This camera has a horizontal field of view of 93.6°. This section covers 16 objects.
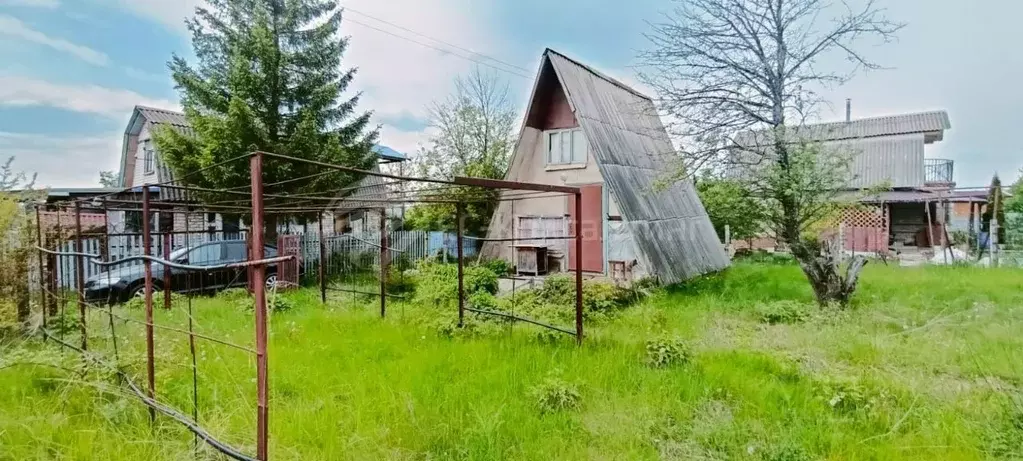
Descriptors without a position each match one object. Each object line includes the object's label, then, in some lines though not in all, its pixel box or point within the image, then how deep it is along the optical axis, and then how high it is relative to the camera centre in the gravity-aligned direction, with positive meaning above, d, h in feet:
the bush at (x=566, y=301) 21.66 -4.07
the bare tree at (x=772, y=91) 24.30 +7.05
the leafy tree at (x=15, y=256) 16.16 -1.09
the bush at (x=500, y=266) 36.45 -3.39
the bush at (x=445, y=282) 25.63 -3.62
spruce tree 32.91 +9.37
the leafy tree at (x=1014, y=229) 40.52 -0.87
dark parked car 27.02 -3.22
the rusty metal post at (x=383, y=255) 21.66 -1.54
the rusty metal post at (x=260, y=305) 7.06 -1.22
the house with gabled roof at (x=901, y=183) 54.39 +4.80
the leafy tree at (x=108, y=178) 72.02 +7.09
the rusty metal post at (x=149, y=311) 9.50 -1.71
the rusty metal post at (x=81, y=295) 12.64 -1.84
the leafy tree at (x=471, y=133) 51.83 +10.32
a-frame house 31.76 +2.36
